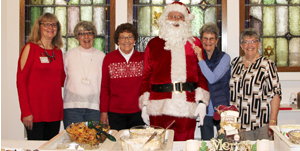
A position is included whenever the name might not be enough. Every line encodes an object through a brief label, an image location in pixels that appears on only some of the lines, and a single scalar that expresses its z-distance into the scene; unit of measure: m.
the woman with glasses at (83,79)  2.69
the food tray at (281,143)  1.36
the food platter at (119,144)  1.41
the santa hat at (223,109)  1.46
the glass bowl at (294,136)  1.38
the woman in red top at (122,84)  2.65
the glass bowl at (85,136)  1.48
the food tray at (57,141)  1.43
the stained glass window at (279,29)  3.60
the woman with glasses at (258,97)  2.34
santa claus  2.35
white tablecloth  1.64
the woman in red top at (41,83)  2.42
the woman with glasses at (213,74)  2.56
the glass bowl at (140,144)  1.37
